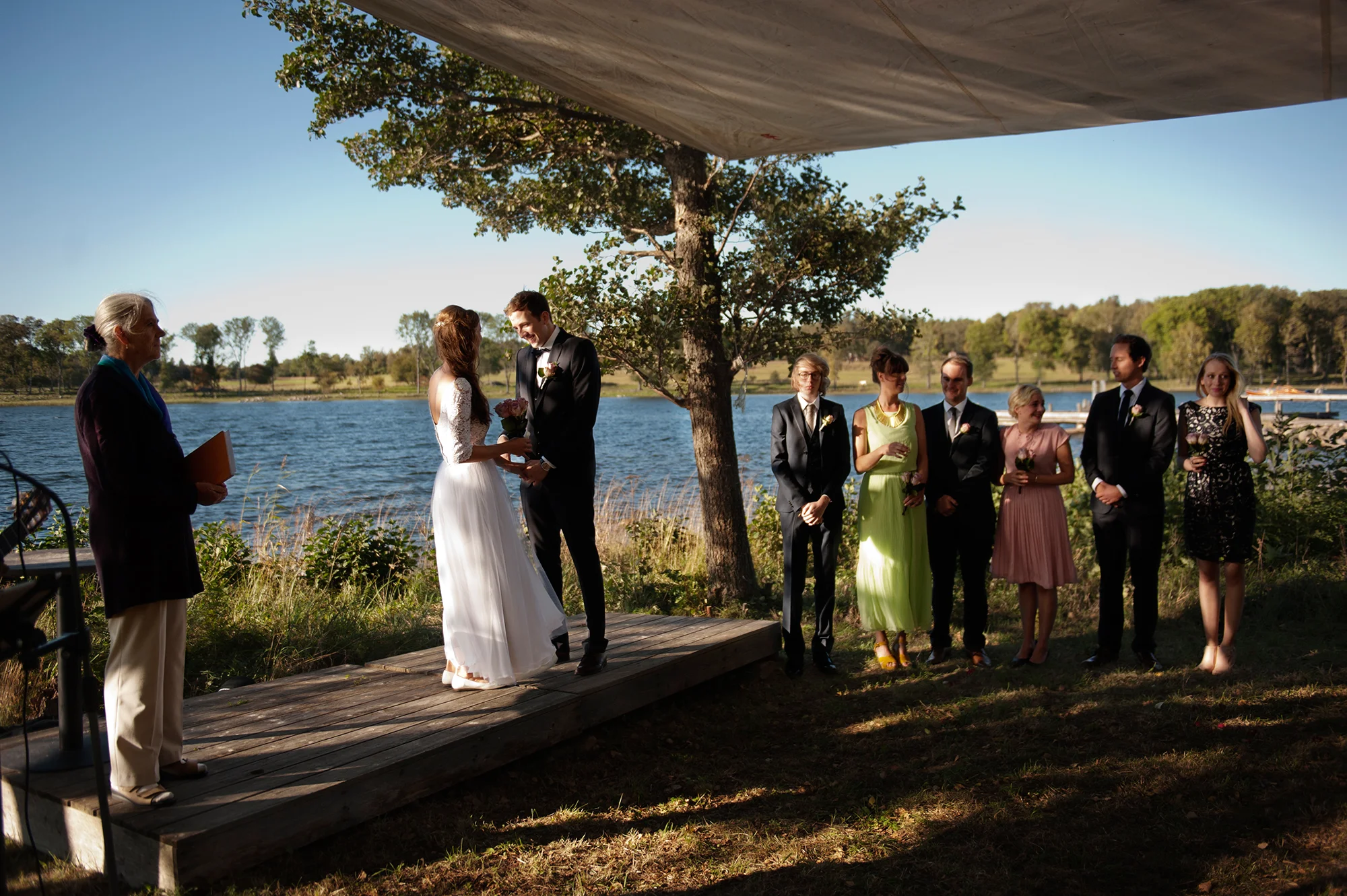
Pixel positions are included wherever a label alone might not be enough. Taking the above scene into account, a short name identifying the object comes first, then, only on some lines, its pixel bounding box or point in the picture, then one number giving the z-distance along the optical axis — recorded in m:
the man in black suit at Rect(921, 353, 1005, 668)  6.07
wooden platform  3.11
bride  4.41
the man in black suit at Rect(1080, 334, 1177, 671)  5.76
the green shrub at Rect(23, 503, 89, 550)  8.12
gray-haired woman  3.24
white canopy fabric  3.20
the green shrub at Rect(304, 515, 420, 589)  8.83
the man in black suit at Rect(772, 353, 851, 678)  5.95
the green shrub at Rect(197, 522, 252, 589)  8.05
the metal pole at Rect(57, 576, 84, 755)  3.69
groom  4.83
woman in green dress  6.07
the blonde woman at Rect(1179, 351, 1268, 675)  5.54
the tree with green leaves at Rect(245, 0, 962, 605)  7.89
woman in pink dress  5.99
